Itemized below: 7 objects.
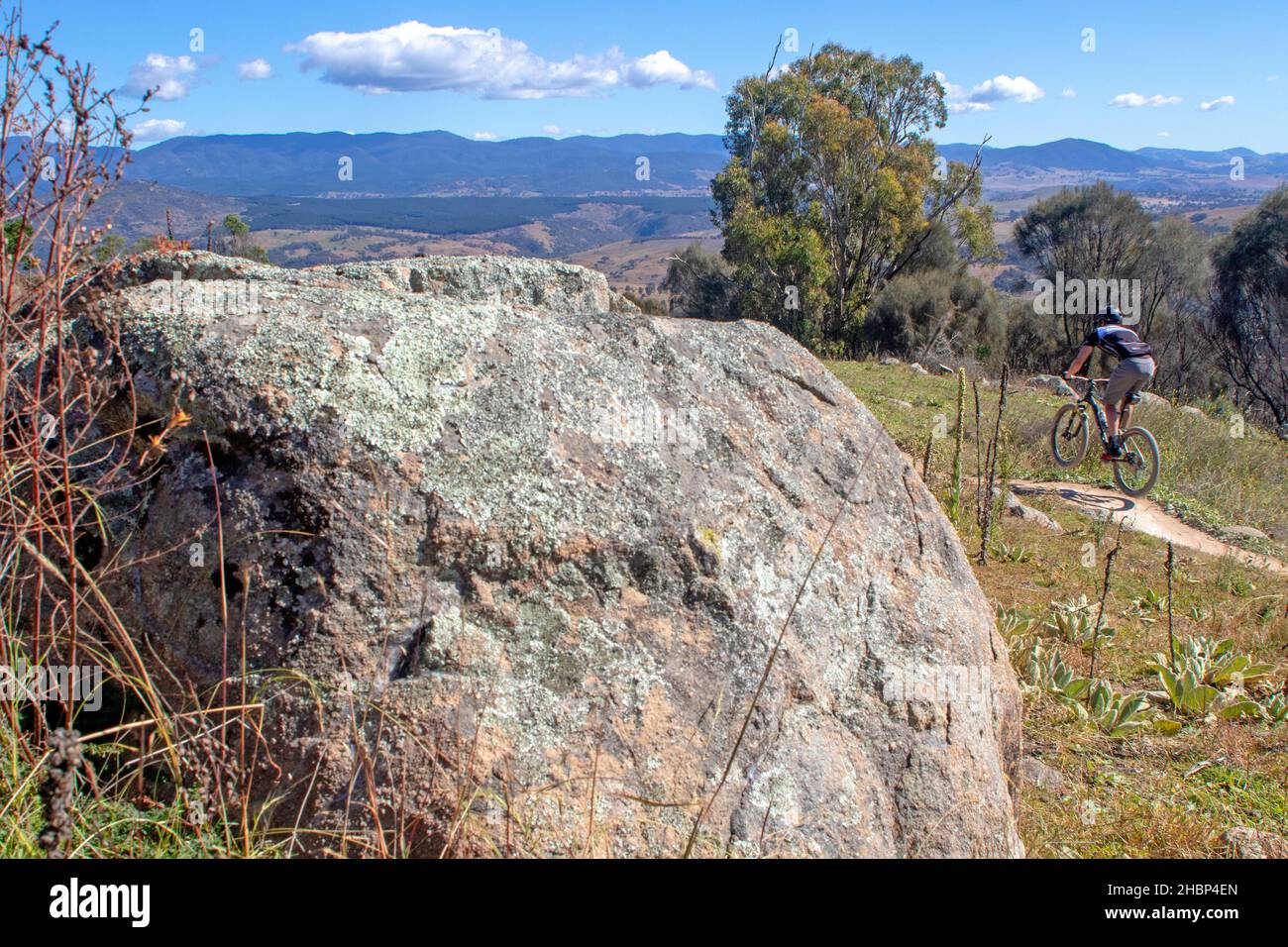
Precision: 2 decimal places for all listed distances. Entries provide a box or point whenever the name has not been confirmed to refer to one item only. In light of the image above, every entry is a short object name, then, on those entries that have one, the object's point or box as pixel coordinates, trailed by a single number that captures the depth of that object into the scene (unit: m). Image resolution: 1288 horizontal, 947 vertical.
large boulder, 2.08
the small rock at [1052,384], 16.48
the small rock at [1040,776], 3.64
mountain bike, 9.33
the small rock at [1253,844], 3.20
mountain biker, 9.24
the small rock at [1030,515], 8.09
